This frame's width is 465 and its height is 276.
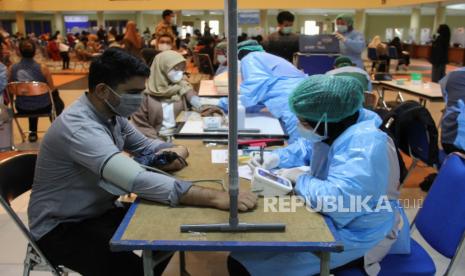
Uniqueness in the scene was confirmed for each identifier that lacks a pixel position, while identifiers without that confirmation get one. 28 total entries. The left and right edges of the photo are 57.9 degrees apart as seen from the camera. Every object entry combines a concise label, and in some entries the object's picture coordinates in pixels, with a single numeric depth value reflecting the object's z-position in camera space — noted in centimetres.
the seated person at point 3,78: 437
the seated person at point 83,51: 1293
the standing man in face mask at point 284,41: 547
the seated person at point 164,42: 478
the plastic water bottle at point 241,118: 239
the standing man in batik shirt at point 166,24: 506
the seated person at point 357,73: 285
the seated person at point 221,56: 434
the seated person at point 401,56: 1274
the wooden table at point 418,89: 402
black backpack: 243
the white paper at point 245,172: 170
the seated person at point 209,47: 893
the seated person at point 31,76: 464
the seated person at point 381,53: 1116
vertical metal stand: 104
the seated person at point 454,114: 270
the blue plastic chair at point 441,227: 149
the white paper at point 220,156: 190
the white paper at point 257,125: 240
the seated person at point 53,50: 1405
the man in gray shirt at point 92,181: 143
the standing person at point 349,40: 546
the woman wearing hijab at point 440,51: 796
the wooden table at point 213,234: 116
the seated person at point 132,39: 533
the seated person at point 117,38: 828
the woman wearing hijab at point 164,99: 308
